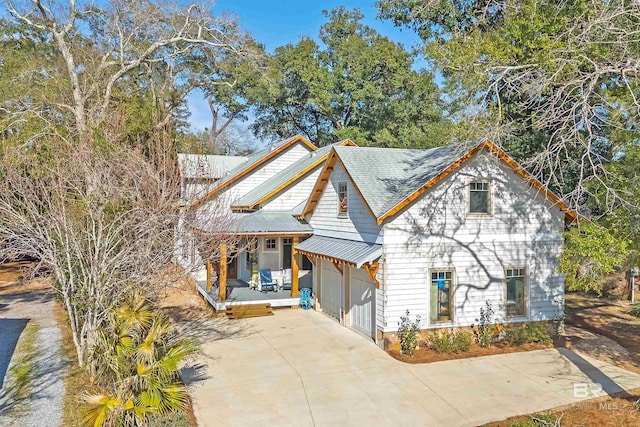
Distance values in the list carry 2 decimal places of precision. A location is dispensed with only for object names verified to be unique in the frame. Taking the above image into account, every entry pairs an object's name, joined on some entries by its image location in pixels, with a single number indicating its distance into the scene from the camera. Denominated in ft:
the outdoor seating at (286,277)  69.07
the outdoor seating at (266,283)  64.85
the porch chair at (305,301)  60.59
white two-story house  43.11
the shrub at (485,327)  44.34
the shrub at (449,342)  42.45
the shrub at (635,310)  58.71
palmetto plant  24.58
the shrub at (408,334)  41.63
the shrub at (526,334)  45.73
